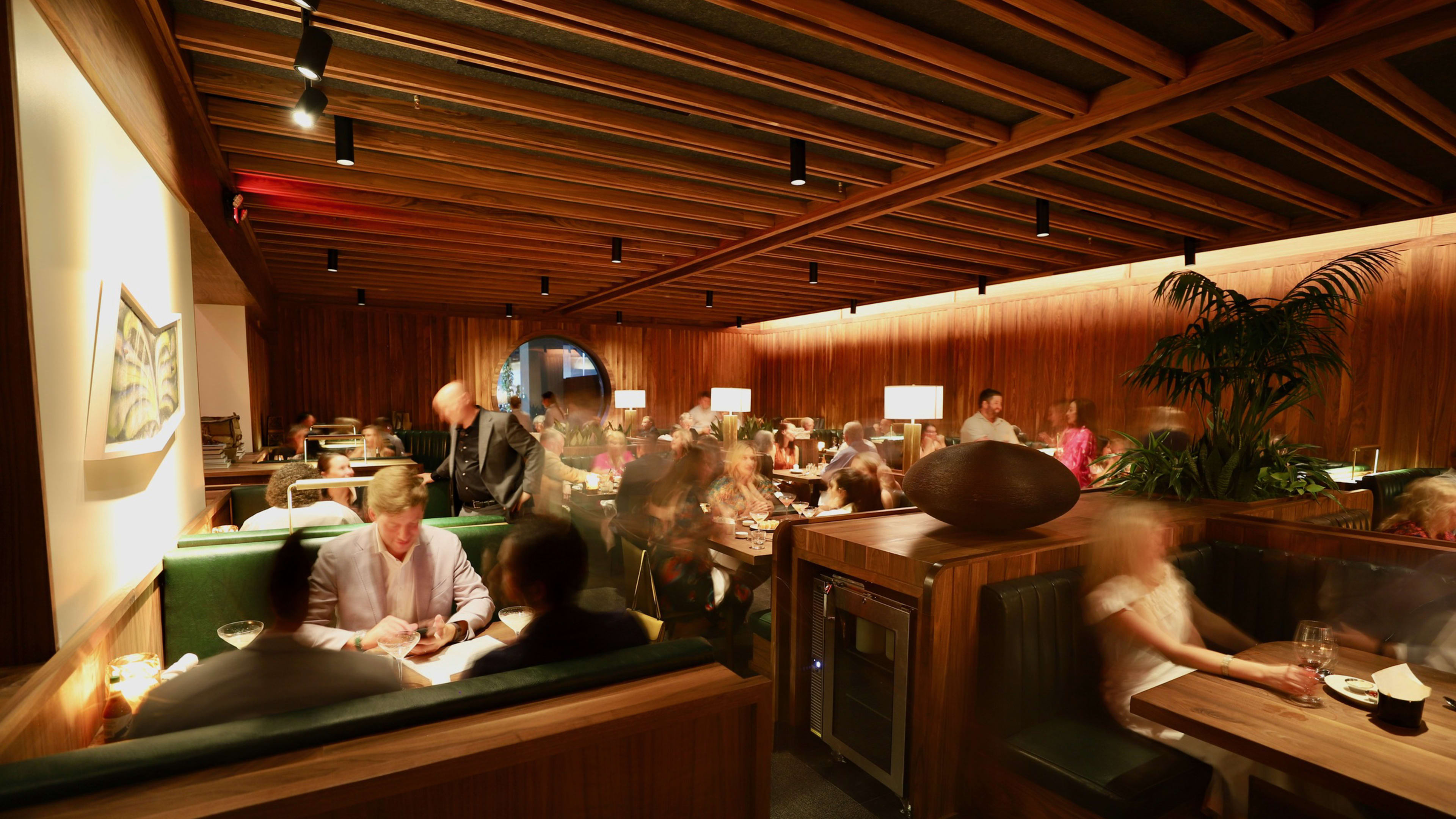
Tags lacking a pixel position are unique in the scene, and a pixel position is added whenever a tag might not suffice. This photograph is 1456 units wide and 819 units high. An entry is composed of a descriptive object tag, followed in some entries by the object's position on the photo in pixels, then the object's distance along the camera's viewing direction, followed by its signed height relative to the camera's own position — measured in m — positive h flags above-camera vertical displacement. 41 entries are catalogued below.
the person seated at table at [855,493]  4.11 -0.80
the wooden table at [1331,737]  1.38 -0.91
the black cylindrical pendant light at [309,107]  2.56 +1.06
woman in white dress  2.25 -0.88
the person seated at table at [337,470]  3.67 -0.61
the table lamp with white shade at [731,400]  8.15 -0.40
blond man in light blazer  2.45 -0.84
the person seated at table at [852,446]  5.37 -0.66
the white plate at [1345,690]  1.73 -0.90
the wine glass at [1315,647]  1.86 -0.82
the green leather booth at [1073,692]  2.02 -1.19
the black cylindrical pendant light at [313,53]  2.19 +1.10
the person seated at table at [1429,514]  3.06 -0.68
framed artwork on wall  1.81 -0.05
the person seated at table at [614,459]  6.34 -0.93
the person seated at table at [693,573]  3.54 -1.16
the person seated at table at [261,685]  1.39 -0.73
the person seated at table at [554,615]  1.62 -0.66
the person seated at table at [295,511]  3.26 -0.76
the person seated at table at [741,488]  4.25 -0.83
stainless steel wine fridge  2.33 -1.23
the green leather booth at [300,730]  1.08 -0.72
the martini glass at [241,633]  1.95 -0.84
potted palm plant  3.40 -0.10
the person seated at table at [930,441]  7.09 -0.81
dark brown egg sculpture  2.42 -0.45
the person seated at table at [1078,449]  6.10 -0.75
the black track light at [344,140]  3.27 +1.17
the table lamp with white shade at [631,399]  10.02 -0.49
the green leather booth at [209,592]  2.67 -0.98
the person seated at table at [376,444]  6.97 -0.86
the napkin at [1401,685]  1.59 -0.80
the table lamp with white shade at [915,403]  4.75 -0.25
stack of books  4.77 -0.70
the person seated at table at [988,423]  6.27 -0.52
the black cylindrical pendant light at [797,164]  3.62 +1.19
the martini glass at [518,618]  2.07 -0.83
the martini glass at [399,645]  1.87 -0.83
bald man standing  4.25 -0.57
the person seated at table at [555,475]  4.63 -0.95
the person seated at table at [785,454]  7.22 -0.98
